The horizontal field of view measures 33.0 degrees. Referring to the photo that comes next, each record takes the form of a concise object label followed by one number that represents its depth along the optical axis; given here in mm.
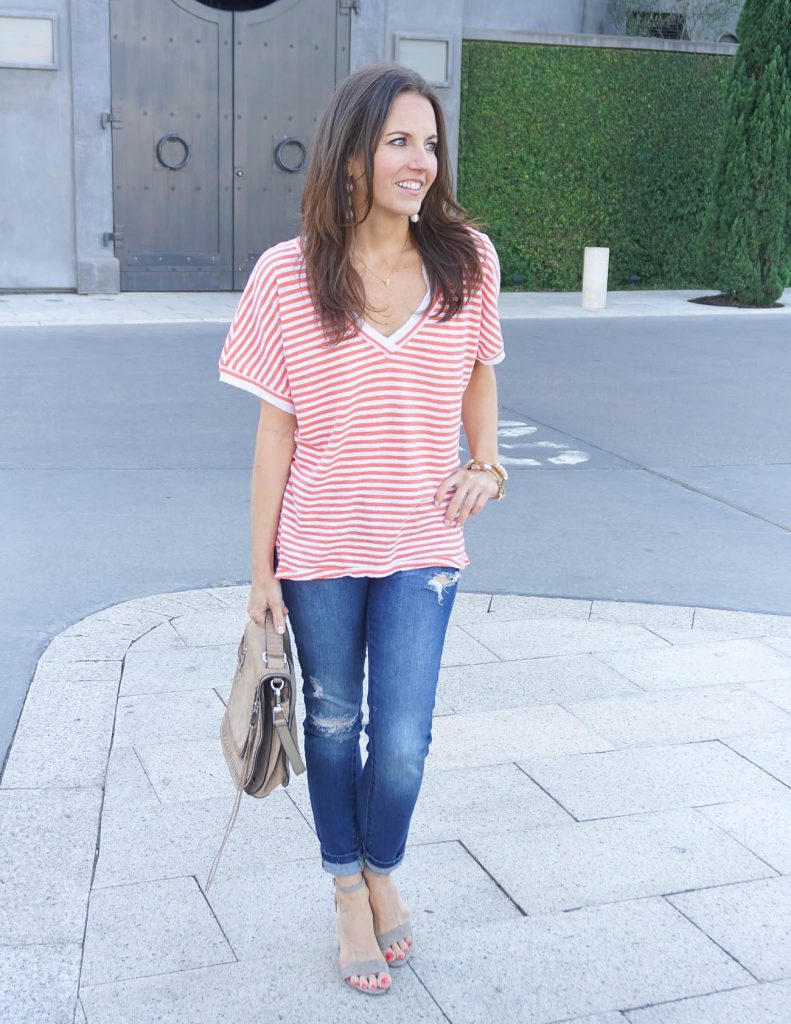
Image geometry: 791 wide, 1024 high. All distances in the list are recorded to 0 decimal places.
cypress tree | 16281
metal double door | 15609
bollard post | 16297
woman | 2641
